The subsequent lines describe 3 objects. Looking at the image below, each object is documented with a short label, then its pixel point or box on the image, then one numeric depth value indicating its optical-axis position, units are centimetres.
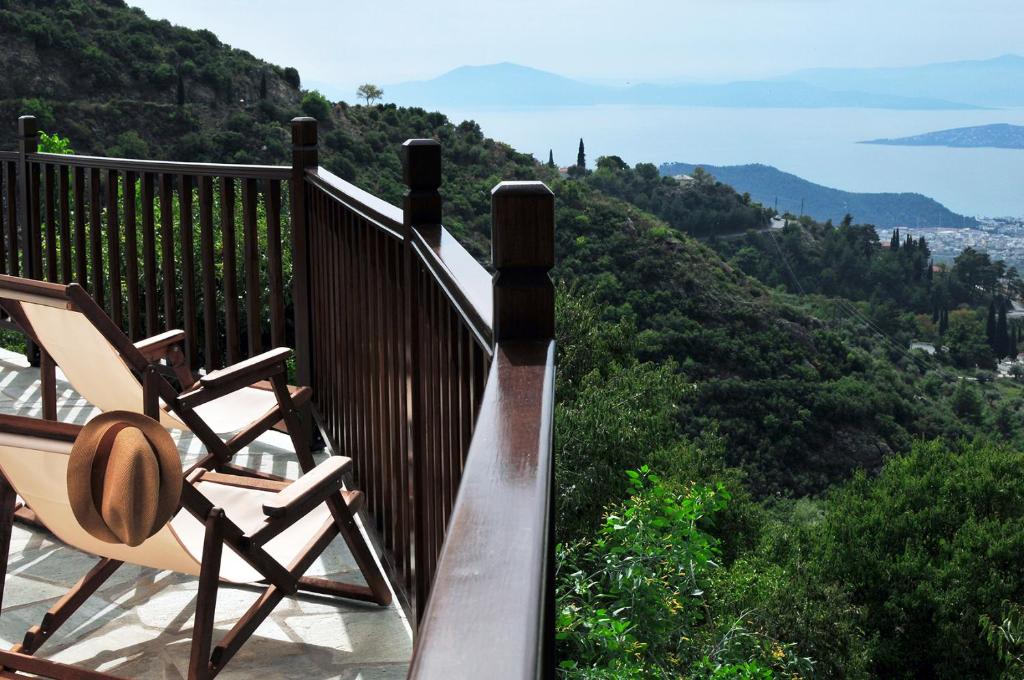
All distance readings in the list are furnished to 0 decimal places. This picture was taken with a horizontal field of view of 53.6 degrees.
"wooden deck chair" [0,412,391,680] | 169
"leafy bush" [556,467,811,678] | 445
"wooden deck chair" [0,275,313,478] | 194
